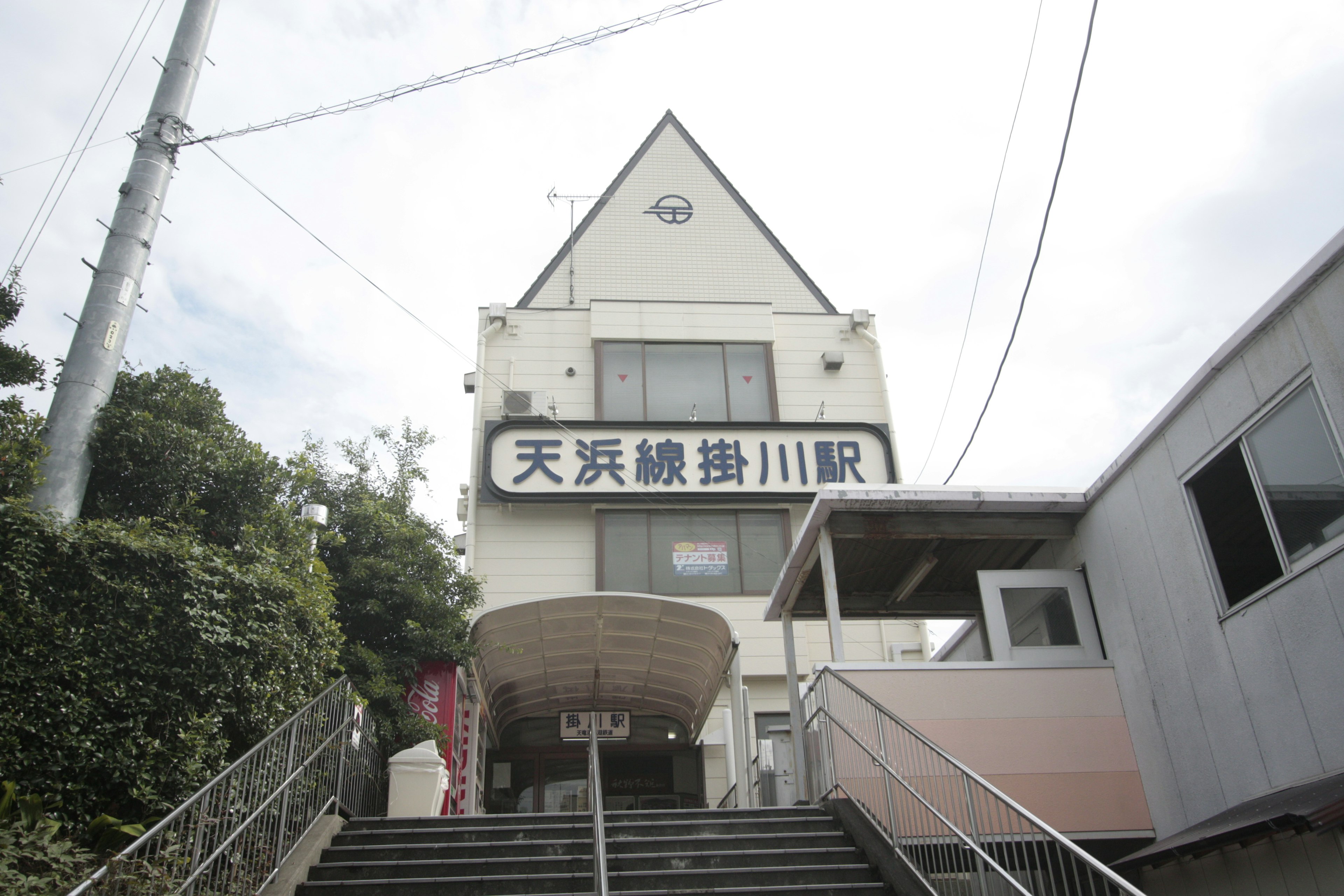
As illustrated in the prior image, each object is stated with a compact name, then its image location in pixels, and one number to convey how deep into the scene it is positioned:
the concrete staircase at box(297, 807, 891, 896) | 6.02
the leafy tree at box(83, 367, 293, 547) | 8.02
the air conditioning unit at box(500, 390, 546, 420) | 14.66
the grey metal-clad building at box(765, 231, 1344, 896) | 5.34
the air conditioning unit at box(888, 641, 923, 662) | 13.95
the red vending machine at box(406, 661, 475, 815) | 9.96
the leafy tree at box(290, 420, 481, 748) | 9.52
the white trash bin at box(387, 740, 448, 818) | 8.27
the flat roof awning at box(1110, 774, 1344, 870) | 4.73
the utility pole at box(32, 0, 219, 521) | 7.46
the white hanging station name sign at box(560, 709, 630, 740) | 13.64
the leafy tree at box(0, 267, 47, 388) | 7.77
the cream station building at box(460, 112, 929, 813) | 12.26
